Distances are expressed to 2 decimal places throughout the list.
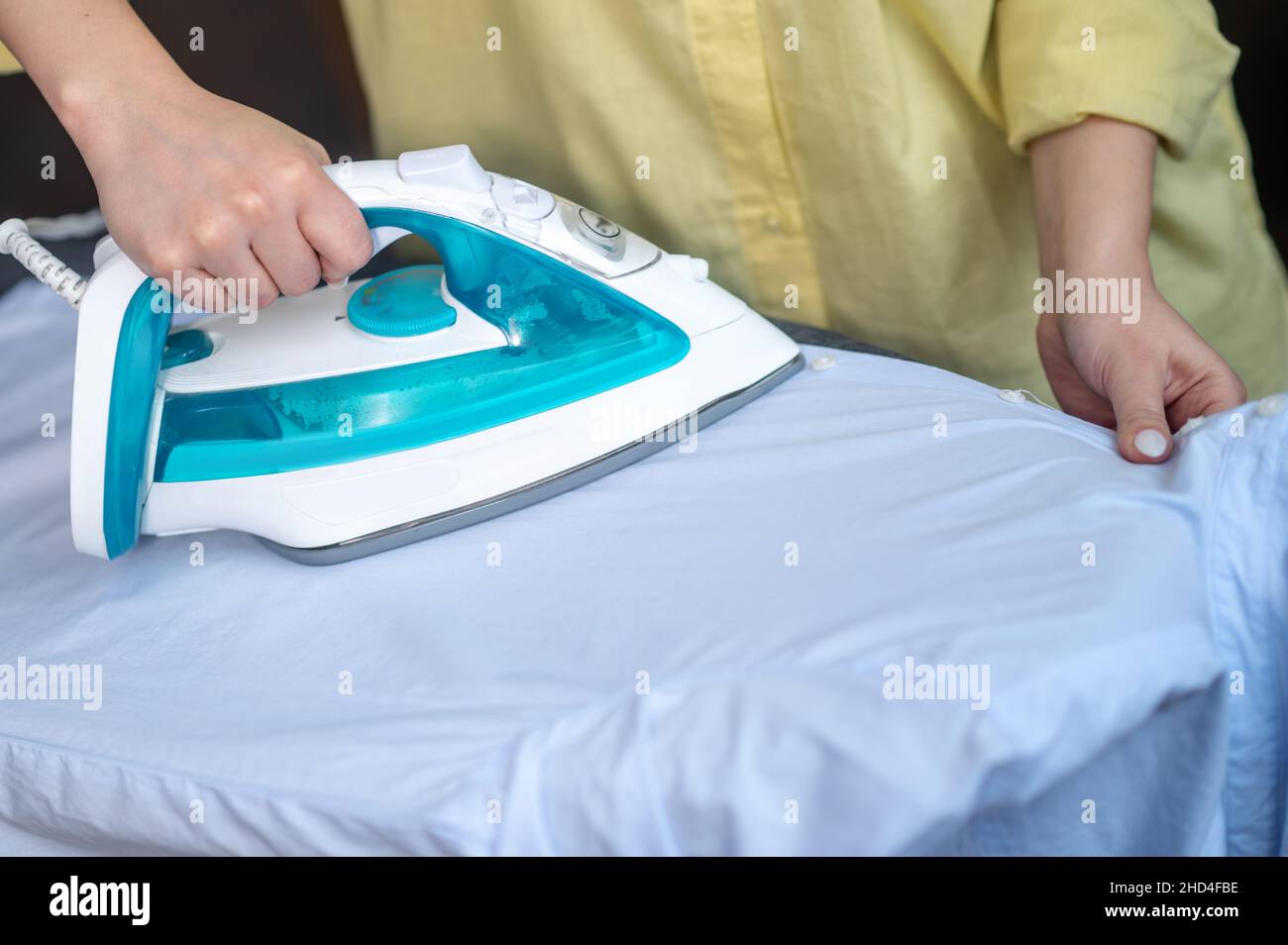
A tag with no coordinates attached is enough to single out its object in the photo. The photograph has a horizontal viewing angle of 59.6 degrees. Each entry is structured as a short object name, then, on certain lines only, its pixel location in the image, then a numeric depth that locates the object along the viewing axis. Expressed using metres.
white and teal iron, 0.80
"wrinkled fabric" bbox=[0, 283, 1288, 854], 0.57
